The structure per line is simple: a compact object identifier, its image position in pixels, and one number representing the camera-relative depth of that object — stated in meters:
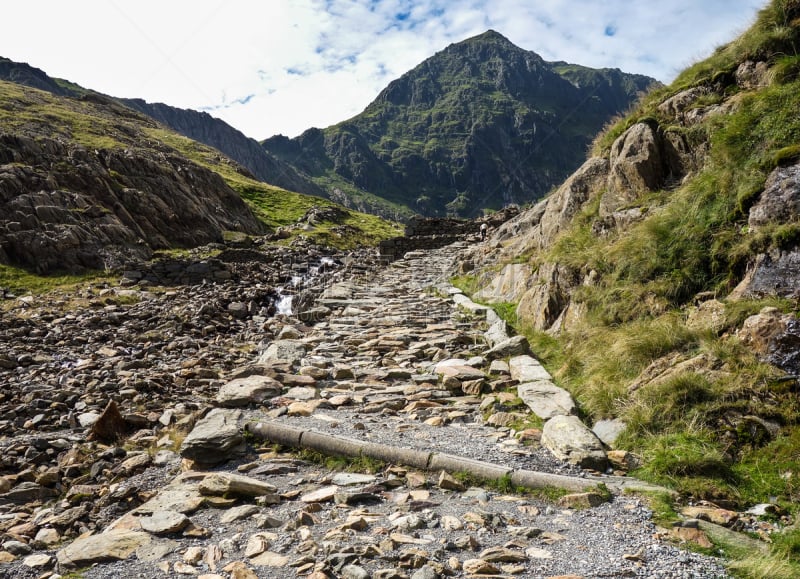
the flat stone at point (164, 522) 4.66
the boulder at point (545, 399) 6.88
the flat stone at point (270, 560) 4.00
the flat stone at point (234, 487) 5.39
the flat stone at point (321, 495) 5.19
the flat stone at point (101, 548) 4.29
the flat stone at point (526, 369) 8.34
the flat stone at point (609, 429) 6.06
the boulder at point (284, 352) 10.98
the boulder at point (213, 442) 6.45
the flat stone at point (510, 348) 9.74
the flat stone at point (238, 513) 4.83
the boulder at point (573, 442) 5.50
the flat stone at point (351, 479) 5.62
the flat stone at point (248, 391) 8.30
